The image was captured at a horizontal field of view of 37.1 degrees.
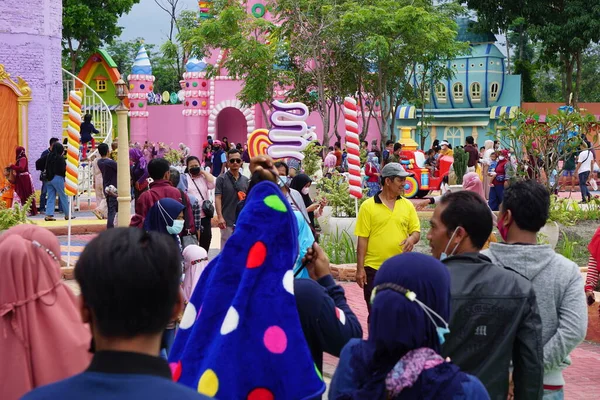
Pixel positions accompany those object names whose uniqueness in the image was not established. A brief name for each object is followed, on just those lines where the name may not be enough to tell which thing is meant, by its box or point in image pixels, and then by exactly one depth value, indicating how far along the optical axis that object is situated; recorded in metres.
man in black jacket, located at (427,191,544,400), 3.35
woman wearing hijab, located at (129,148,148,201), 13.05
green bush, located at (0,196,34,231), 10.76
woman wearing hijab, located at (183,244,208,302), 6.78
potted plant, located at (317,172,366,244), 14.11
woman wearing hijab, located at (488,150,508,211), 17.61
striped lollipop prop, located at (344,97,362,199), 13.66
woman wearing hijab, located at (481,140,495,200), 22.67
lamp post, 10.96
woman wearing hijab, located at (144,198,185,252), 7.09
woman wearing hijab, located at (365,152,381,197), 19.13
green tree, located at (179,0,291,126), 27.84
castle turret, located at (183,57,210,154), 39.66
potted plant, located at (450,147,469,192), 22.88
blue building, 35.69
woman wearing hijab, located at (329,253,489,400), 2.60
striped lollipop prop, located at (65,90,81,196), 12.22
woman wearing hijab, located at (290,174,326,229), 9.77
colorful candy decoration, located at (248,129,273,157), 19.00
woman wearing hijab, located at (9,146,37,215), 18.38
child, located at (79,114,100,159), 23.47
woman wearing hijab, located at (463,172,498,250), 14.04
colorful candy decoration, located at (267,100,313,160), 15.10
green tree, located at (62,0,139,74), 42.34
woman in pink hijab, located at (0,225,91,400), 3.39
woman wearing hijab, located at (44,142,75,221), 17.67
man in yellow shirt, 7.09
